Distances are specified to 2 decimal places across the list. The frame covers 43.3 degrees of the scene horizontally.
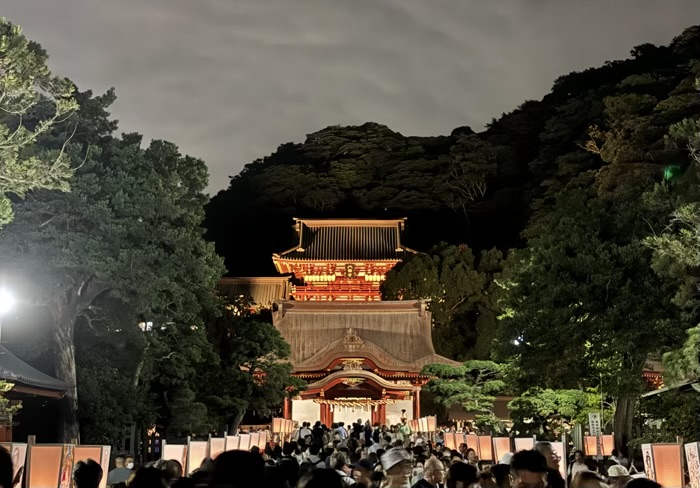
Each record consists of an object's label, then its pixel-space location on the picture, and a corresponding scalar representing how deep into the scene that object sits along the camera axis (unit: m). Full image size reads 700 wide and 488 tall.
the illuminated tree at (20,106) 14.90
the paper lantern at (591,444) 19.84
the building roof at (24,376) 18.16
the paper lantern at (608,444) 19.81
